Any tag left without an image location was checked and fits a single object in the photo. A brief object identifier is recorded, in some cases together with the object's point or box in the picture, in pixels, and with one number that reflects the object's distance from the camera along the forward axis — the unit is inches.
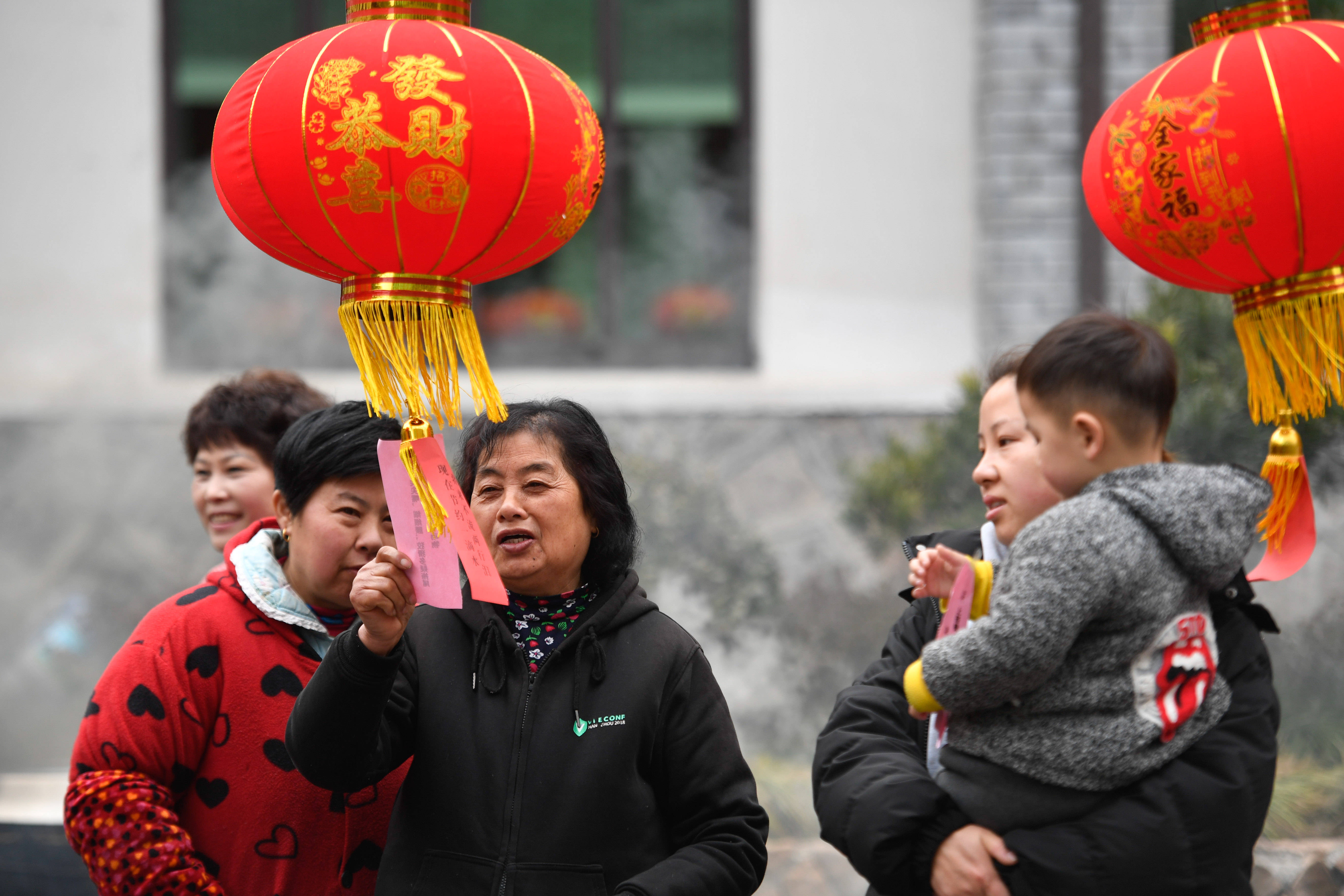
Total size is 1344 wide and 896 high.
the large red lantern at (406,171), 240.8
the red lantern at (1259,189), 245.6
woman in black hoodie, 241.4
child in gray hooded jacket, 234.7
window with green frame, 435.1
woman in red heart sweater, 243.4
